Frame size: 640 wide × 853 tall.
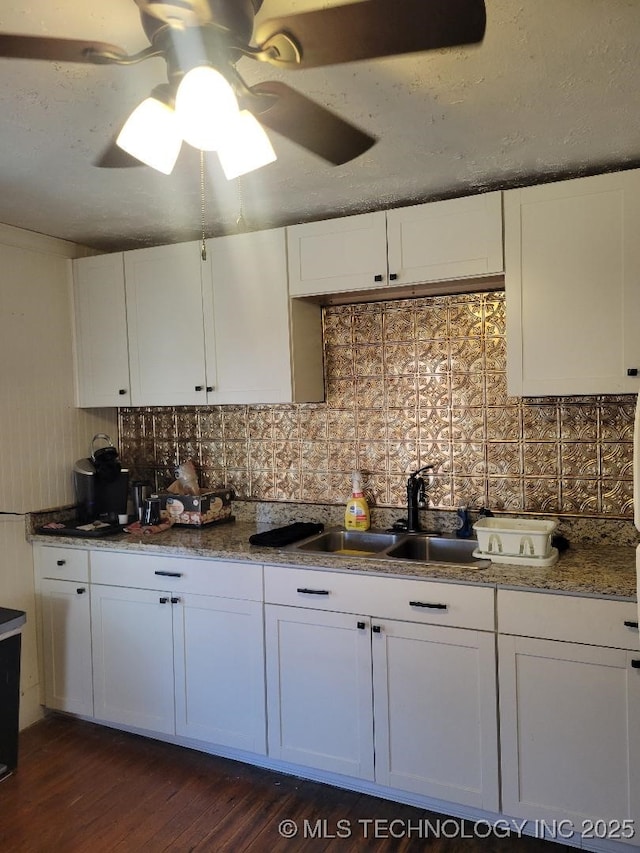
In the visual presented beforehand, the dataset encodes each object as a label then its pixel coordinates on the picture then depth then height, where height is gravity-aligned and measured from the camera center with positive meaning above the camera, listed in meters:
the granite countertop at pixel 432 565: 2.02 -0.56
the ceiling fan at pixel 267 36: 1.12 +0.69
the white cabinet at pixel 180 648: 2.52 -0.99
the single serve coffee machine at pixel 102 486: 3.14 -0.36
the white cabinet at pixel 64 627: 2.90 -0.99
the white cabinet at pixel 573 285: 2.16 +0.41
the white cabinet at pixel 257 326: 2.74 +0.37
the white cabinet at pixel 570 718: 1.95 -1.00
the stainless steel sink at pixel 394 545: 2.61 -0.59
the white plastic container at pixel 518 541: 2.20 -0.48
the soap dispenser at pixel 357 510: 2.82 -0.46
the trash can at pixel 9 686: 2.58 -1.11
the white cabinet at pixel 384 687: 2.15 -1.00
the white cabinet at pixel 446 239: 2.34 +0.63
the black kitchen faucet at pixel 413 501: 2.74 -0.41
